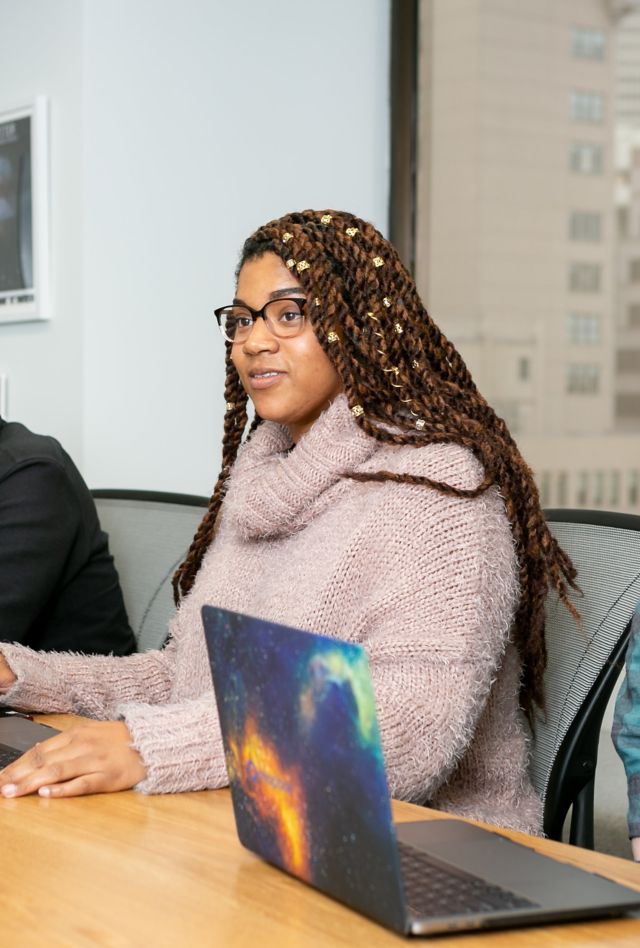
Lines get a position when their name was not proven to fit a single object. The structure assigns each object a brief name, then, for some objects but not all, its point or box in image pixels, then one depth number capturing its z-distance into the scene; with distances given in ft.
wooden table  2.85
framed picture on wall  9.32
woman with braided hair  4.40
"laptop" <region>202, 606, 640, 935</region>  2.74
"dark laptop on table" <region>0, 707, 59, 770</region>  4.53
